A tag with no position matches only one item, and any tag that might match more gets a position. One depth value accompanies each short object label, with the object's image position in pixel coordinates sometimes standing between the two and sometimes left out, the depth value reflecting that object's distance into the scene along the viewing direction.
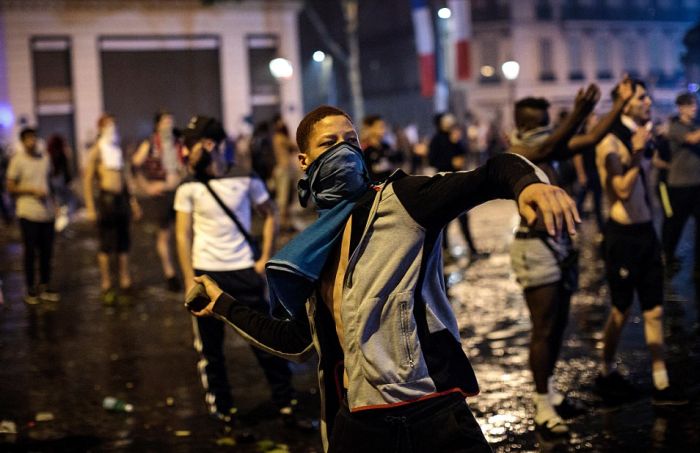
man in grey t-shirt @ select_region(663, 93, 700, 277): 11.34
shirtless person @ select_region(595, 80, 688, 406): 6.64
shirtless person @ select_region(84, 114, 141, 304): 12.23
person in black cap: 6.70
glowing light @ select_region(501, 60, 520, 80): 32.31
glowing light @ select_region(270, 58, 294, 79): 28.23
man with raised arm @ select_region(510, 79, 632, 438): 6.35
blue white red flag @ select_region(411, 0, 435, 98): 35.29
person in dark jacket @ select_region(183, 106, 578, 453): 3.37
